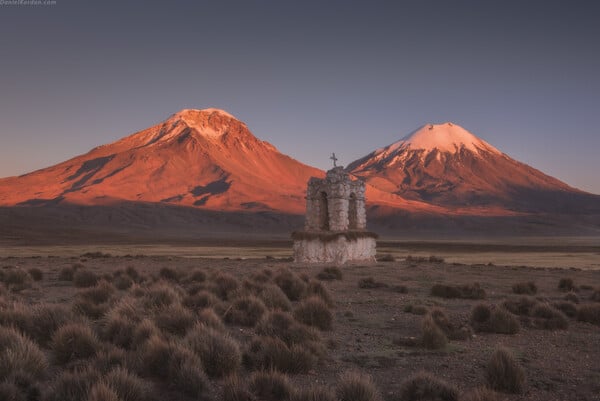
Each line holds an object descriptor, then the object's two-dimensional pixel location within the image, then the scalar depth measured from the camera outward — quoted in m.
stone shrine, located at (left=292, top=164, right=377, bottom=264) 25.41
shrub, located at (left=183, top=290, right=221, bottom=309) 10.77
